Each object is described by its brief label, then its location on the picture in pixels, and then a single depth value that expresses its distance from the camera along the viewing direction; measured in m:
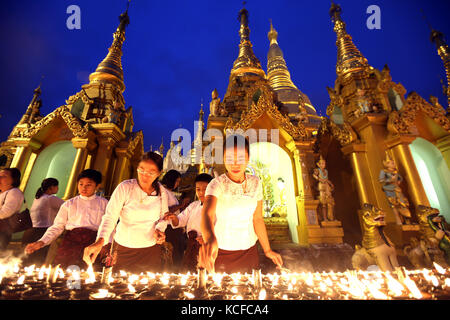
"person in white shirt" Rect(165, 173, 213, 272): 3.31
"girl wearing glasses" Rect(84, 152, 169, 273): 2.57
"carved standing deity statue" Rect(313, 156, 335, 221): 6.94
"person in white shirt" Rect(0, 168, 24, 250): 3.70
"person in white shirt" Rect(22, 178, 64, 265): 4.13
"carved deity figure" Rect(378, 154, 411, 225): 6.93
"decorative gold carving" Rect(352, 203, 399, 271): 4.38
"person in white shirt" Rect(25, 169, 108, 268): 2.91
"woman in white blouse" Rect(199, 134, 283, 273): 2.36
